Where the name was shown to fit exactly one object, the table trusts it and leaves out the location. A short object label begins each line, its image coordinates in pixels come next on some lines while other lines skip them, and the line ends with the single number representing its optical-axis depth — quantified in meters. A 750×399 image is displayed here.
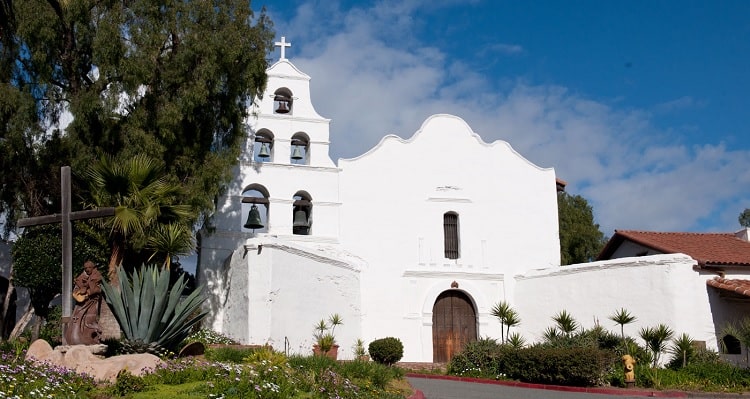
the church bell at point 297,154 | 24.19
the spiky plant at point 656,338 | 19.25
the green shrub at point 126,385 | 9.99
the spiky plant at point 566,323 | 21.36
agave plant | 13.73
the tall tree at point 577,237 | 38.12
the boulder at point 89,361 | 11.05
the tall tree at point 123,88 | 18.73
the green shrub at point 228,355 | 13.67
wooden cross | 13.09
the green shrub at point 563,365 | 16.55
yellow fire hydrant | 17.00
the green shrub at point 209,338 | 19.50
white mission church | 21.30
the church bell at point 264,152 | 23.98
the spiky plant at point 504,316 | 22.44
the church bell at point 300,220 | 23.69
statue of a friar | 13.10
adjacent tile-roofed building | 22.23
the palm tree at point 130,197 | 16.27
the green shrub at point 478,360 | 19.03
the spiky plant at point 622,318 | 20.56
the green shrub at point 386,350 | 21.31
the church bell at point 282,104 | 24.69
